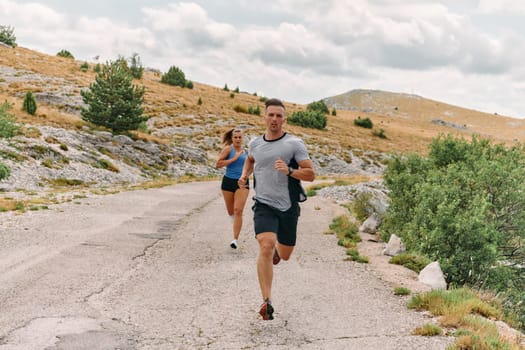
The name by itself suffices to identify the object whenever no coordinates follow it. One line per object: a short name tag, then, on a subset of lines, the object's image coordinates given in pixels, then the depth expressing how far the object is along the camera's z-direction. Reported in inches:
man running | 211.3
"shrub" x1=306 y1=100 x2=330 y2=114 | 3167.3
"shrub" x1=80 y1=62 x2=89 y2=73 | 2751.0
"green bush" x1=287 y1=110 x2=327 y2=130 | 2623.0
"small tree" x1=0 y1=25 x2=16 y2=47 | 3090.6
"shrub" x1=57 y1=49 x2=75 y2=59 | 3420.3
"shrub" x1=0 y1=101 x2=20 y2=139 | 696.4
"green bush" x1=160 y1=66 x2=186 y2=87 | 3191.4
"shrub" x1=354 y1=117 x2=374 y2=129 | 3134.8
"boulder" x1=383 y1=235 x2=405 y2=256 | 380.8
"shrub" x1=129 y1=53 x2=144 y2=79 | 2970.0
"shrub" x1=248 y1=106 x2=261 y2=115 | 2655.5
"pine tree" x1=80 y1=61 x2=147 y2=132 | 1326.3
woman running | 367.2
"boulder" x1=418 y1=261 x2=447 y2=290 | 298.4
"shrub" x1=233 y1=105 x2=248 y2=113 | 2662.4
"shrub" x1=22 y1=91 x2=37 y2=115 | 1353.3
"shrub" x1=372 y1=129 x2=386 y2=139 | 2889.5
